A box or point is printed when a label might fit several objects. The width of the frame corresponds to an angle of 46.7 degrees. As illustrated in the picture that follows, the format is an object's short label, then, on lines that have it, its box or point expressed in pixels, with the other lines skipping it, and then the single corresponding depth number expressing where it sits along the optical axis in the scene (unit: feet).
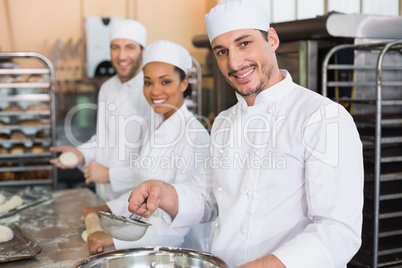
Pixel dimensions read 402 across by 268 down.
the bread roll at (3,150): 12.20
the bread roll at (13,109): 12.23
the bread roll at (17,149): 12.27
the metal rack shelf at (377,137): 8.20
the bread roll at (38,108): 12.33
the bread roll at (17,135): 12.25
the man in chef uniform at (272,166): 3.75
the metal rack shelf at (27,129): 11.94
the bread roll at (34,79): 12.55
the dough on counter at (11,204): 7.13
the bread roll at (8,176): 12.35
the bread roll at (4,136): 12.28
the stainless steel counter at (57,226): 5.00
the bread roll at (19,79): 12.30
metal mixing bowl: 3.98
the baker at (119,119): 7.47
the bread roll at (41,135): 12.60
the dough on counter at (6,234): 5.44
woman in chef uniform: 5.84
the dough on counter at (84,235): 5.63
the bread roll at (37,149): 12.44
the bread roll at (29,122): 12.28
